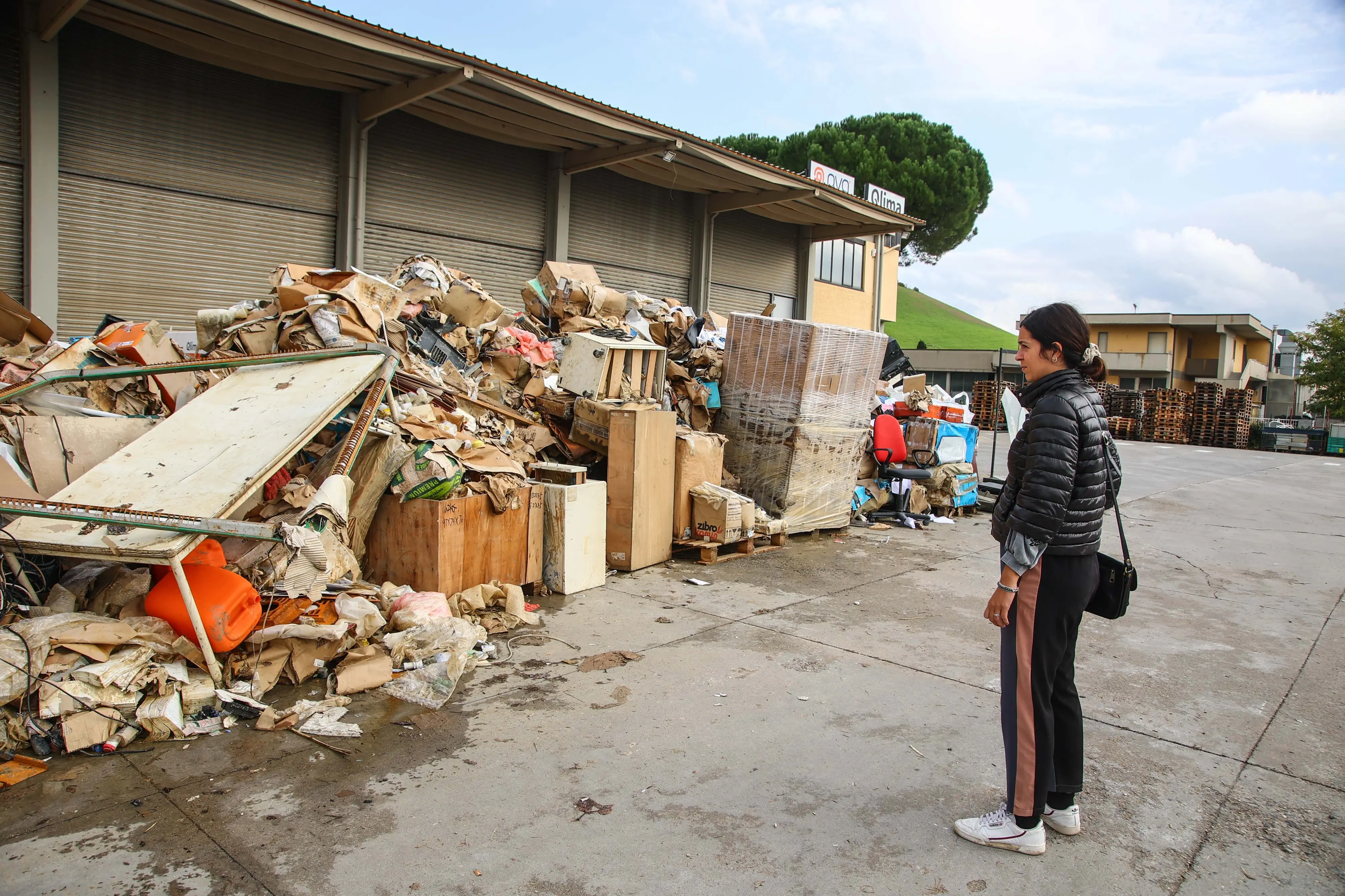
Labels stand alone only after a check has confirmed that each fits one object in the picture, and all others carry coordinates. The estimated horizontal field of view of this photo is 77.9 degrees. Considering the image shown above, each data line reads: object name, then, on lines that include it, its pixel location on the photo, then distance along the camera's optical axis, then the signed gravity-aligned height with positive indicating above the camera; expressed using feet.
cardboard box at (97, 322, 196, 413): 18.12 +0.26
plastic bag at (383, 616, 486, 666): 13.48 -4.38
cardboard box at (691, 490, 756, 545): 21.79 -3.40
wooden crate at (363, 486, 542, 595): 15.66 -3.31
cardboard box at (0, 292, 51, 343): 19.92 +0.79
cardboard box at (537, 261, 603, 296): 30.76 +4.07
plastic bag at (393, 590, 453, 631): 14.15 -4.09
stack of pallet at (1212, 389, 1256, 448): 93.50 -1.04
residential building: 142.61 +10.82
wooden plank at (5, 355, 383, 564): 11.50 -1.46
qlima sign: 74.74 +17.95
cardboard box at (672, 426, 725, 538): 21.85 -2.18
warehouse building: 24.59 +7.90
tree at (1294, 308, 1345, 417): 113.50 +7.60
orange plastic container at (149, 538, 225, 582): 12.77 -2.98
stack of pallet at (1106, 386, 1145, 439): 98.32 -0.42
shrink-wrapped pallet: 24.20 -0.53
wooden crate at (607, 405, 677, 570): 20.13 -2.40
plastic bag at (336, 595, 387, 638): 13.62 -4.02
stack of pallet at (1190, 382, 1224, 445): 94.58 -0.18
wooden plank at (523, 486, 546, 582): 17.58 -3.22
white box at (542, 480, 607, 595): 17.99 -3.40
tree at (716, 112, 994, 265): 128.36 +37.33
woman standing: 8.65 -1.67
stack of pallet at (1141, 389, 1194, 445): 95.91 -0.86
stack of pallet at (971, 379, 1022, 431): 97.40 -0.42
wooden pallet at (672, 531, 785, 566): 21.71 -4.40
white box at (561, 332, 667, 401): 22.56 +0.46
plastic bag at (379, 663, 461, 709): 12.35 -4.73
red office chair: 30.01 -2.09
